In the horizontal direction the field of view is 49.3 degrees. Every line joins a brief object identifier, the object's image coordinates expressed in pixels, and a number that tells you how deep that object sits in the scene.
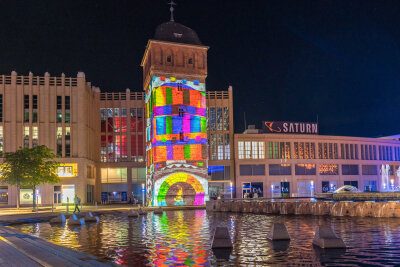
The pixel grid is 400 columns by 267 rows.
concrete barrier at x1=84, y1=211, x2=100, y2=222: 35.75
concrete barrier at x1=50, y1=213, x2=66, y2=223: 34.03
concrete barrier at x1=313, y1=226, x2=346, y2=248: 17.12
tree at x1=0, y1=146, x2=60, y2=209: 57.28
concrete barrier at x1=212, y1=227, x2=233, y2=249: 17.80
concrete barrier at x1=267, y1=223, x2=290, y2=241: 20.03
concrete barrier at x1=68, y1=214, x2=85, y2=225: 31.83
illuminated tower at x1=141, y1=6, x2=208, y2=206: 67.81
